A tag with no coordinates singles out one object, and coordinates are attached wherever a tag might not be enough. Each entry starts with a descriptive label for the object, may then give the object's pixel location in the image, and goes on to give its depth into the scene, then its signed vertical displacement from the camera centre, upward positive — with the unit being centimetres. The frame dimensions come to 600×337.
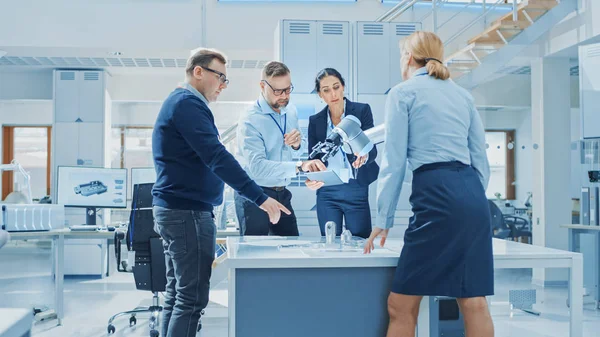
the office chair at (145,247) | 395 -49
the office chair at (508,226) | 741 -67
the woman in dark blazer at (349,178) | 282 +2
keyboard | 460 -42
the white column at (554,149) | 623 +33
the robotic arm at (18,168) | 470 +8
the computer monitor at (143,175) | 513 +2
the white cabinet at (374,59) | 459 +97
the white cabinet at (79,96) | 780 +114
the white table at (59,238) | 436 -48
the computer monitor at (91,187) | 518 -9
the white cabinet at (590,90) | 535 +86
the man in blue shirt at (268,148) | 279 +15
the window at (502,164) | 1111 +28
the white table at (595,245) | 502 -63
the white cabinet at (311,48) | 446 +104
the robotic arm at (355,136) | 225 +17
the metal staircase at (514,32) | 546 +143
